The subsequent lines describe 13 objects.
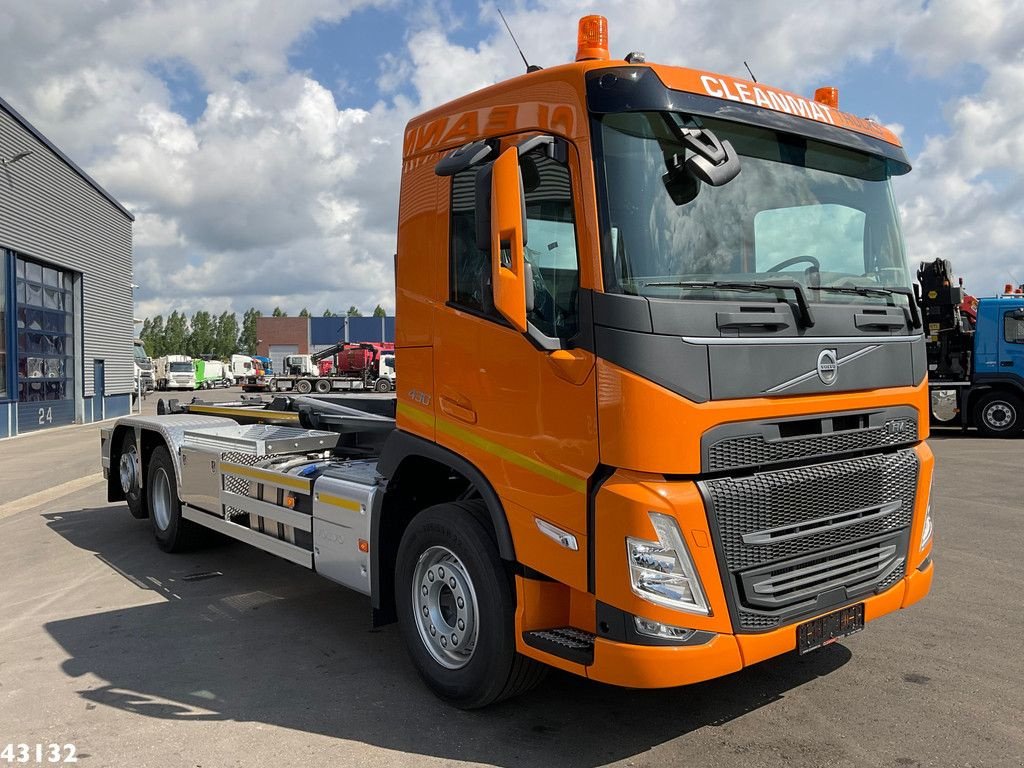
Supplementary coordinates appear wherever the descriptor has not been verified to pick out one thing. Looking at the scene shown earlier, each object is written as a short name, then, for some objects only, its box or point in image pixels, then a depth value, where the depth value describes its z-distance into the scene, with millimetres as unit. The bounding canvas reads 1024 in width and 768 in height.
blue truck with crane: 15695
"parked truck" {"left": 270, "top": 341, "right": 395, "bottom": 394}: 39125
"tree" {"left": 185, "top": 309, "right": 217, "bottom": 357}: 111312
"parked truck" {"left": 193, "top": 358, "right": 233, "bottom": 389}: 63500
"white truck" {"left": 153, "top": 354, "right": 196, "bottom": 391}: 58312
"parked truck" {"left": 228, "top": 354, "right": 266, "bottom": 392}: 64562
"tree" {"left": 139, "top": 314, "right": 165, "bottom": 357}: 110375
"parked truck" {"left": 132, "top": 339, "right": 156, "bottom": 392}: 46297
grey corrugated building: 20406
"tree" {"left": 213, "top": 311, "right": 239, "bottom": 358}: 111750
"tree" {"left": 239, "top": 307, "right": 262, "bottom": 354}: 115188
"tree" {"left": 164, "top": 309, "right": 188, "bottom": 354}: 111750
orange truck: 3121
